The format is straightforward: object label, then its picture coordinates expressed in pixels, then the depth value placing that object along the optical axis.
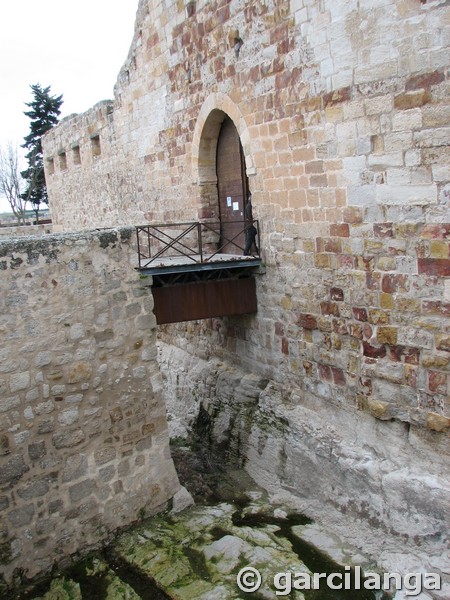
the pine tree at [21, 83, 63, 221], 27.80
